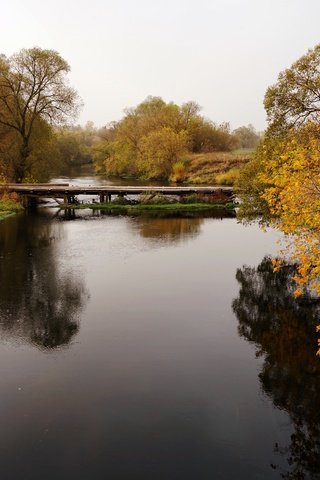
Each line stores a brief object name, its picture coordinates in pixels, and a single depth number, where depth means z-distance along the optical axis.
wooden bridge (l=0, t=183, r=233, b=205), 49.03
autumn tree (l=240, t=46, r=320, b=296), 25.06
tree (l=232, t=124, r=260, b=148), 158.32
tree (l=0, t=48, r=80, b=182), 50.91
